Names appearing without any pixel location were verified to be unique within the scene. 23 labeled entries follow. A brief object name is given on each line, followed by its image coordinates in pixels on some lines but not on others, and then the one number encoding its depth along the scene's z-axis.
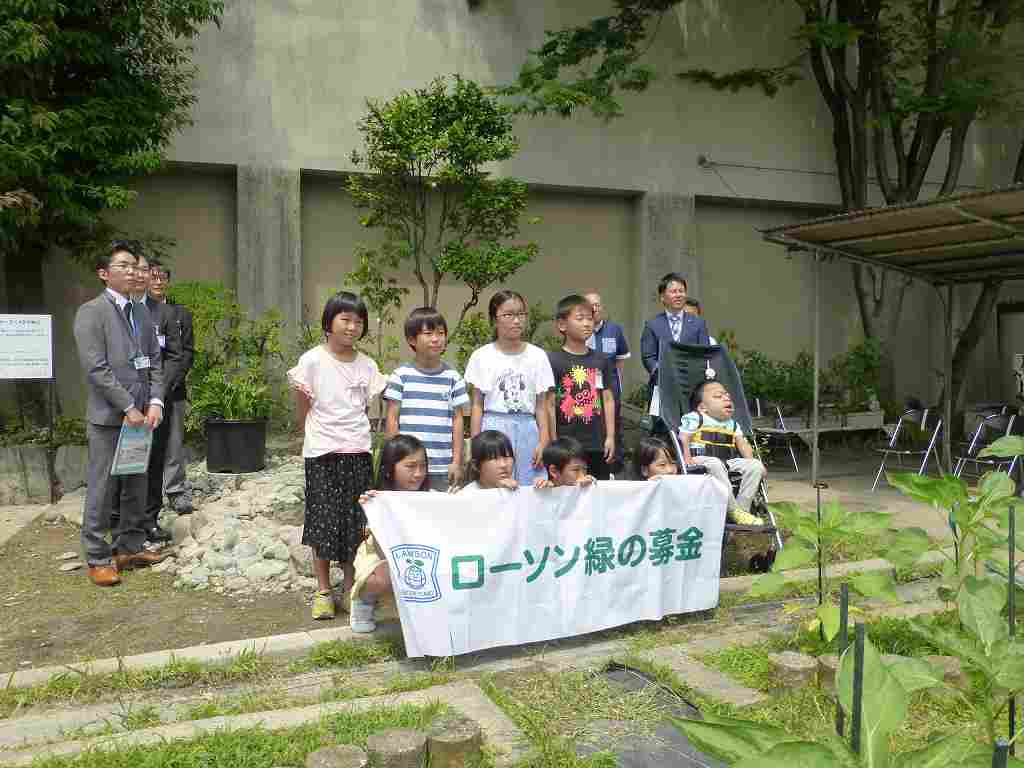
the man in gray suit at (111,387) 4.74
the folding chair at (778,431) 9.36
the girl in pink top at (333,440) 4.27
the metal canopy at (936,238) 6.18
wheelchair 5.18
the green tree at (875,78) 9.29
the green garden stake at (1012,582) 2.38
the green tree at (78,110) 6.54
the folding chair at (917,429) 8.91
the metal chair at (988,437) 8.09
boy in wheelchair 5.10
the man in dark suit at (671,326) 6.38
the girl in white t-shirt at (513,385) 4.67
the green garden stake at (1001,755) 1.07
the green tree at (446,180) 8.05
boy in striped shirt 4.39
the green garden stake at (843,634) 1.48
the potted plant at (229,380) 7.34
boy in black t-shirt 5.11
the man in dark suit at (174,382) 6.00
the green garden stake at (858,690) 1.18
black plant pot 7.30
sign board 6.59
